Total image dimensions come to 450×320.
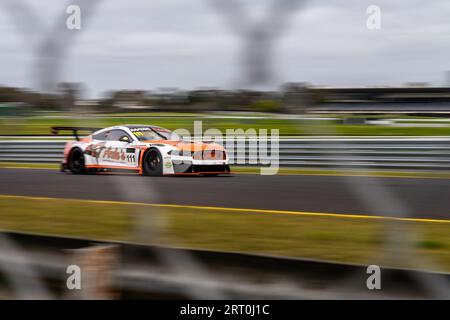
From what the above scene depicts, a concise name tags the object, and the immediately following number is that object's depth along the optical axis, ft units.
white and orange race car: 59.67
